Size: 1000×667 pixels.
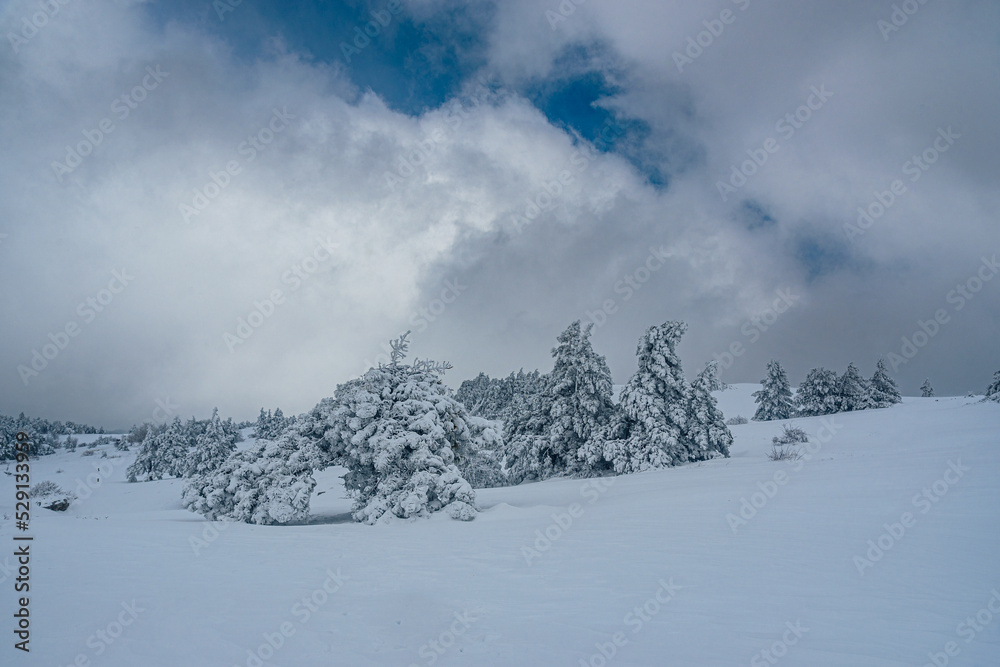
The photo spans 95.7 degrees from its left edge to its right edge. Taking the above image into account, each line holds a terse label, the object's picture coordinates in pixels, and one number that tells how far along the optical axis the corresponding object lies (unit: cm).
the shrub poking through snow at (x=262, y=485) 1520
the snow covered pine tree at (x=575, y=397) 2754
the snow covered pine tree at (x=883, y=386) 4753
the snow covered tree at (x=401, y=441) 1459
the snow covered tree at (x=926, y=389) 7181
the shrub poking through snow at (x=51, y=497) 2098
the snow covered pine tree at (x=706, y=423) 2547
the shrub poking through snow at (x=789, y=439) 2537
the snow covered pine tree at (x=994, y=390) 2985
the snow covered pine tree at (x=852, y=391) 4622
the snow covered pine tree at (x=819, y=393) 4703
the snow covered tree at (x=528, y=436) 2923
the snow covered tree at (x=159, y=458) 4688
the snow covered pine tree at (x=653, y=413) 2441
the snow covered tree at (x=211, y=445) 3881
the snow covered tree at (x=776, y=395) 5122
